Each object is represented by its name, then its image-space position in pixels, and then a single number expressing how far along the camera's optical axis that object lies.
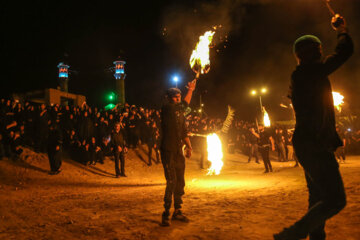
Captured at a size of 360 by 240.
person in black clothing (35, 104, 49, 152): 13.00
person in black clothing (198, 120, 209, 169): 15.50
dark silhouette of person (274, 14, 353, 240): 2.51
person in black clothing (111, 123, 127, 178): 12.14
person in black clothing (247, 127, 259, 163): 19.11
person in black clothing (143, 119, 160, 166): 16.11
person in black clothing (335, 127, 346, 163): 16.33
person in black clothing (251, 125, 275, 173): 12.53
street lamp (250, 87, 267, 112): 34.80
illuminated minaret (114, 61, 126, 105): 44.33
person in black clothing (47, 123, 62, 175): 11.64
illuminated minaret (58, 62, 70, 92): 45.00
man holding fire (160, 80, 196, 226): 4.53
